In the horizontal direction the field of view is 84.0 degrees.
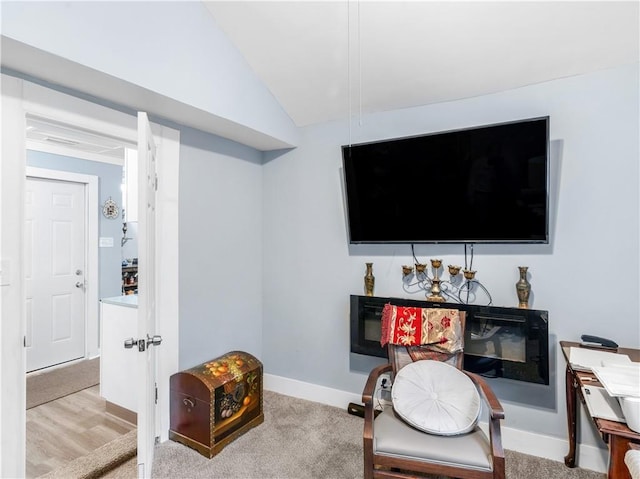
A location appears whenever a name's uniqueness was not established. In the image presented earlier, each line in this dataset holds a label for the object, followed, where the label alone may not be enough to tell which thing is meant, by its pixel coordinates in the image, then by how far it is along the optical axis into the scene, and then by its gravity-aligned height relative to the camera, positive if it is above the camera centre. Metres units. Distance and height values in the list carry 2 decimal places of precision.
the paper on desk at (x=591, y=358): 1.67 -0.60
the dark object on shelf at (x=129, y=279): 4.84 -0.64
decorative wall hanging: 4.27 +0.28
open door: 1.82 -0.31
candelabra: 2.44 -0.34
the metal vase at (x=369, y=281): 2.73 -0.35
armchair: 1.60 -1.00
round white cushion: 1.79 -0.88
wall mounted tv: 2.06 +0.32
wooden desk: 1.15 -0.67
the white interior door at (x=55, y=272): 3.73 -0.44
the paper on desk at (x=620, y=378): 1.27 -0.55
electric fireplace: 2.12 -0.66
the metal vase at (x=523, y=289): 2.19 -0.32
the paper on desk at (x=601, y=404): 1.26 -0.63
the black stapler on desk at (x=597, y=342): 1.95 -0.58
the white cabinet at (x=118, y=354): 2.59 -0.91
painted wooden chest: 2.27 -1.15
